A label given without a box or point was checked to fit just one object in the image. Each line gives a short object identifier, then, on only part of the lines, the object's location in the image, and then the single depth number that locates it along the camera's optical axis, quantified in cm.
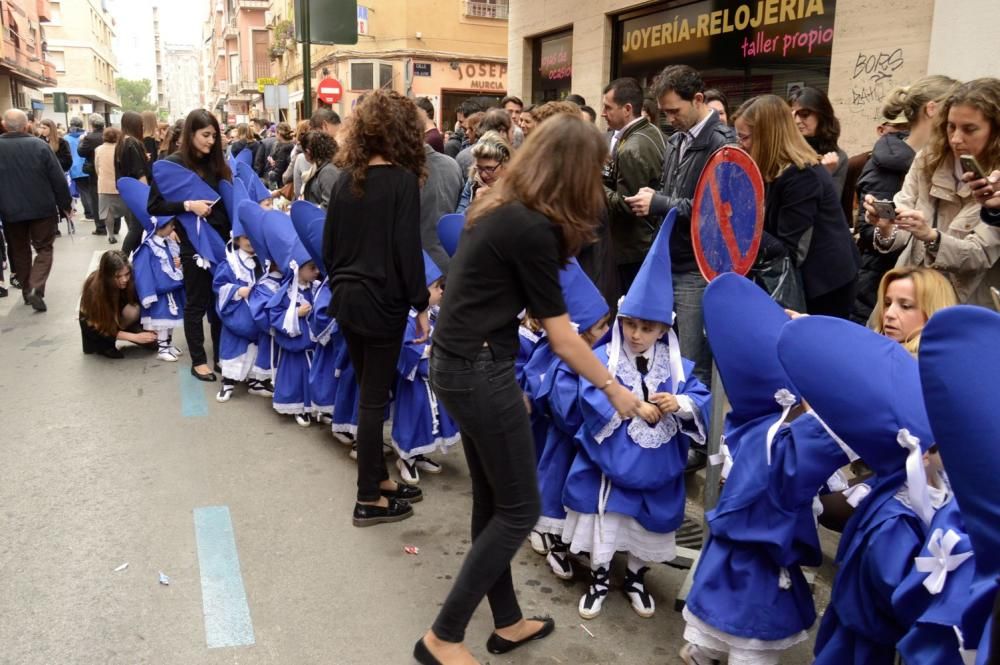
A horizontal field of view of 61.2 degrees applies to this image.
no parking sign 295
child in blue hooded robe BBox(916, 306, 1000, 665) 143
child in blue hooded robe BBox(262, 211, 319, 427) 519
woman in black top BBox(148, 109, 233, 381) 611
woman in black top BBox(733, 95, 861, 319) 395
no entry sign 1817
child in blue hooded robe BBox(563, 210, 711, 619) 316
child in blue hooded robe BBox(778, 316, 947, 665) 207
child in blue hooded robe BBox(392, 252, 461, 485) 446
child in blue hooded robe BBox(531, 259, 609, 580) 346
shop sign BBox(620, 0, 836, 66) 791
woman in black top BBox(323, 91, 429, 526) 371
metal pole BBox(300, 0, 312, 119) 866
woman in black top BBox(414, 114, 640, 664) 255
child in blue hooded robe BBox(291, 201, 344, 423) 477
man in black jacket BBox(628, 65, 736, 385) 438
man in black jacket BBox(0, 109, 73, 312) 848
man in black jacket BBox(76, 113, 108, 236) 1466
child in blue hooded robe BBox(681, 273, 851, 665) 258
